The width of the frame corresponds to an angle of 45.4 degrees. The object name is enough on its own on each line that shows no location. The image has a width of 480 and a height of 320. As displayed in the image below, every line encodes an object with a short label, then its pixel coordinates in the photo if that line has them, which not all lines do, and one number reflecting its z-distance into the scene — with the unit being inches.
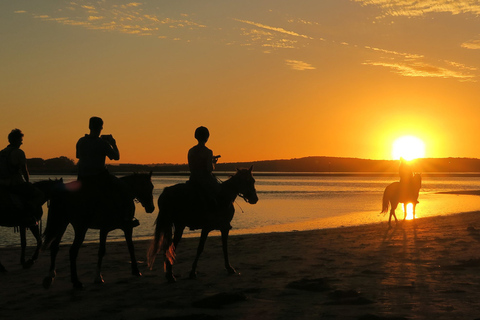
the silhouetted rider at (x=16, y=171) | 433.1
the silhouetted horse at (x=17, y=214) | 446.9
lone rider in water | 821.2
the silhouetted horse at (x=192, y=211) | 394.0
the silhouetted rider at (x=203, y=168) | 389.7
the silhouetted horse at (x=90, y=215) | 364.8
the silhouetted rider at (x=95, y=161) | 368.8
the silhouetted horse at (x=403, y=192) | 831.1
